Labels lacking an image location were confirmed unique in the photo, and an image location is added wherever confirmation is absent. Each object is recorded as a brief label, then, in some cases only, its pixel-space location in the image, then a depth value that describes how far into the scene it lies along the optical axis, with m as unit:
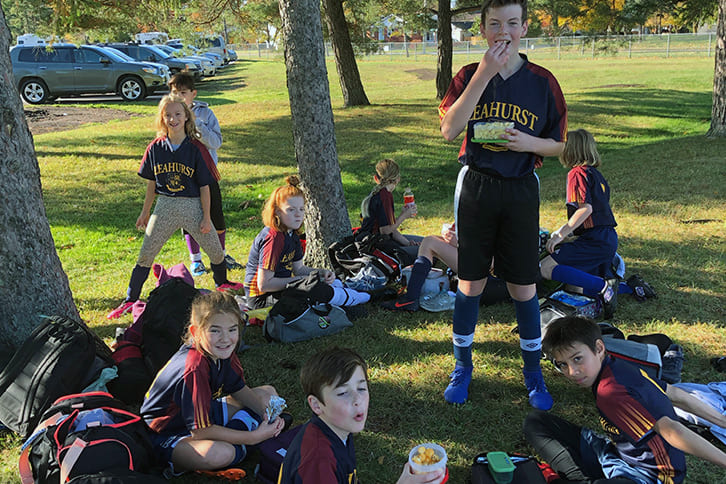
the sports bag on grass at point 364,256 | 5.37
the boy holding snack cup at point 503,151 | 3.01
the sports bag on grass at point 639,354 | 3.46
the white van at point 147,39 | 28.17
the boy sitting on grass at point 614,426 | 2.63
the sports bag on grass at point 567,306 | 4.39
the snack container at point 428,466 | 2.24
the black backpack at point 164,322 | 3.88
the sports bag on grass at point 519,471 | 2.75
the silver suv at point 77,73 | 18.58
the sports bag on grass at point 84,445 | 2.62
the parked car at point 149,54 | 23.66
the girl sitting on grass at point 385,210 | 5.48
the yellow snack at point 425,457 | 2.30
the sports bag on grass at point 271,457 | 2.92
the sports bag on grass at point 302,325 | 4.46
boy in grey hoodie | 5.67
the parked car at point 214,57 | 31.38
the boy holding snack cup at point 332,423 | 2.19
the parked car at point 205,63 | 27.41
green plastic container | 2.72
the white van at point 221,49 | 39.56
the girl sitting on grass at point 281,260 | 4.54
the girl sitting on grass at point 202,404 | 2.89
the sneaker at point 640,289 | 4.79
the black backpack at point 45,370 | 3.25
